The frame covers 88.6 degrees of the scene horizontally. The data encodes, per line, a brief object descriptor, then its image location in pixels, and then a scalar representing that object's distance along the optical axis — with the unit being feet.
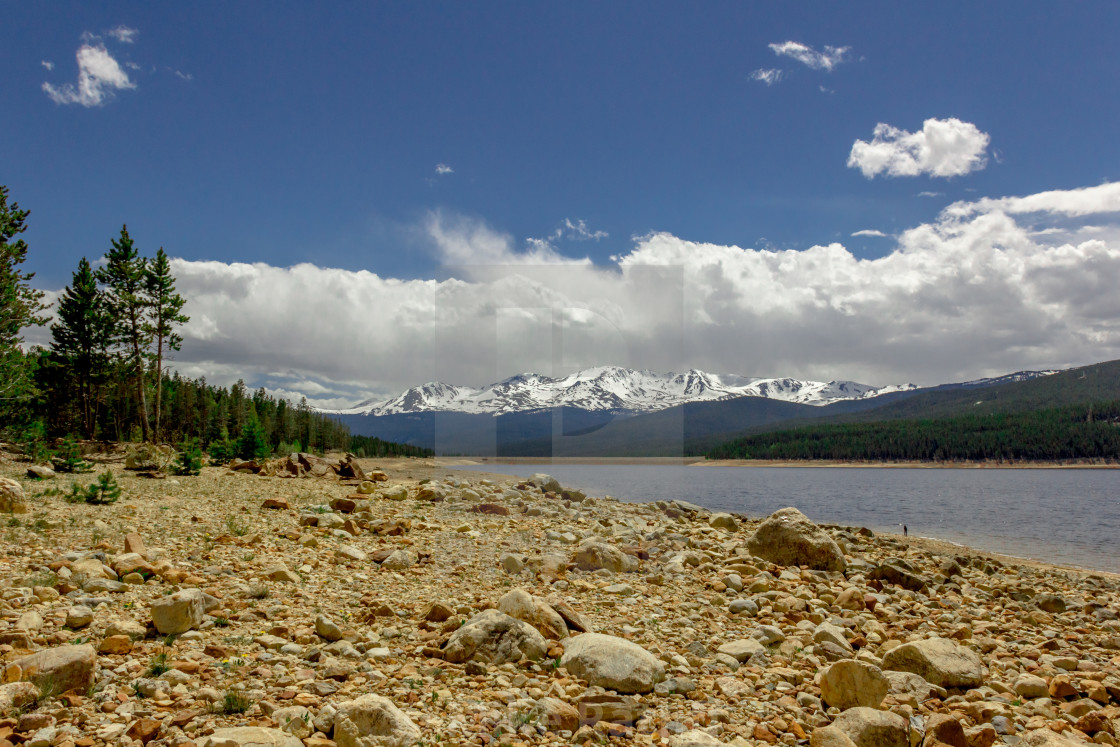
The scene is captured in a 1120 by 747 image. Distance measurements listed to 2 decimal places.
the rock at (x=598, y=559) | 40.04
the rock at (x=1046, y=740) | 20.45
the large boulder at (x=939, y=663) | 25.21
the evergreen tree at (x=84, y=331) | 134.00
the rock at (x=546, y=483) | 85.66
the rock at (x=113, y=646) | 20.30
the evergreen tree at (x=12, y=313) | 73.15
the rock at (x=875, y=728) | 19.39
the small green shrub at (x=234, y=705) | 17.29
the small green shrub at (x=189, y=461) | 80.69
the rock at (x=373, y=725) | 16.30
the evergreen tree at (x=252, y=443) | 115.96
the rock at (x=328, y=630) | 23.89
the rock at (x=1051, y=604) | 42.93
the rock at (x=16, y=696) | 15.90
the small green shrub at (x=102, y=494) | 49.46
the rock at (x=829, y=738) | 18.72
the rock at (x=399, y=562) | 36.35
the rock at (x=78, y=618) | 21.98
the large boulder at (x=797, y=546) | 46.98
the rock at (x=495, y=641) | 22.90
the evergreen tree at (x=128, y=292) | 125.90
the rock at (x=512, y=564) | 37.36
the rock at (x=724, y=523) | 65.72
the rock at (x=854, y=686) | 22.07
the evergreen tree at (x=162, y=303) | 127.54
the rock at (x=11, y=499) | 41.96
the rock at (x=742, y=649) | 26.13
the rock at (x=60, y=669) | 17.17
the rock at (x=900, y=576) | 44.47
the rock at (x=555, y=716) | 18.76
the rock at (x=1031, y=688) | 25.71
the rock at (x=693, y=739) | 17.20
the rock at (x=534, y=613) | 25.76
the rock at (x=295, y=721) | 16.63
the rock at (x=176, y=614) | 22.54
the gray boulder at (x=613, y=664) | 21.65
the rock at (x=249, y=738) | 14.80
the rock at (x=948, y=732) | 20.40
